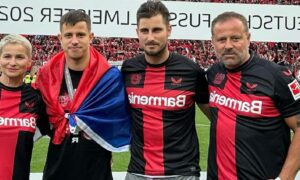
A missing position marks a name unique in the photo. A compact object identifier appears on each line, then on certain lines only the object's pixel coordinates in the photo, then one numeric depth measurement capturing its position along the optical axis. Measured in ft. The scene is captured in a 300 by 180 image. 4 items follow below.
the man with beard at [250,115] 8.39
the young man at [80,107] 9.85
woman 9.53
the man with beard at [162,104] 9.71
